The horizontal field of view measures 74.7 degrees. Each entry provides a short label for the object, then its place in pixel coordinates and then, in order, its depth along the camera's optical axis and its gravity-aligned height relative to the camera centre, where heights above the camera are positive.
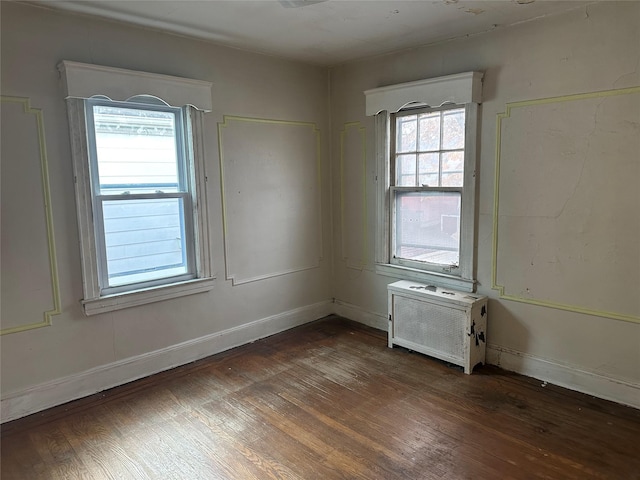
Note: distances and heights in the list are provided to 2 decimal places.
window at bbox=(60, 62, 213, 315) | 2.83 +0.05
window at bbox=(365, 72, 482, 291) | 3.34 +0.07
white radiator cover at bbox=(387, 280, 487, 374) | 3.21 -1.09
